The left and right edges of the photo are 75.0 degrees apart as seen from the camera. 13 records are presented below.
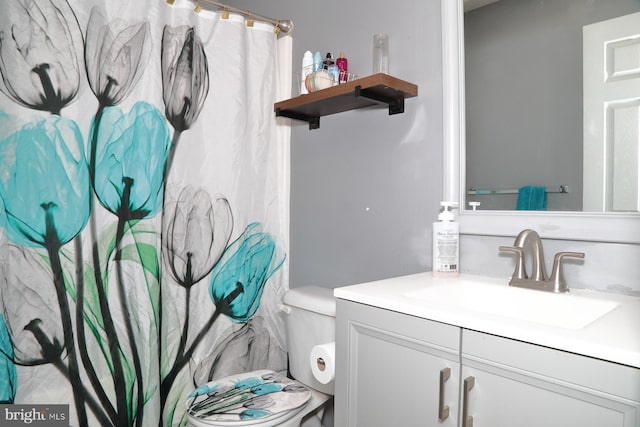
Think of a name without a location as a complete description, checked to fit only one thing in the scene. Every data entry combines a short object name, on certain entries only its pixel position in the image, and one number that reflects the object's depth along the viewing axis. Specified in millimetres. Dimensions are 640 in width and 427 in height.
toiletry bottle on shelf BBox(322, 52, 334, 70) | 1613
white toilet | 1292
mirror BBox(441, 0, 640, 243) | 1219
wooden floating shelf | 1357
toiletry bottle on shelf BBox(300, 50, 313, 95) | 1667
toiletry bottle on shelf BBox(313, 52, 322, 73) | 1625
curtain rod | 1685
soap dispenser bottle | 1249
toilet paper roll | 1176
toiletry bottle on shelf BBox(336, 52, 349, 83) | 1584
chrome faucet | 1073
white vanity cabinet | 671
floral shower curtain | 1355
